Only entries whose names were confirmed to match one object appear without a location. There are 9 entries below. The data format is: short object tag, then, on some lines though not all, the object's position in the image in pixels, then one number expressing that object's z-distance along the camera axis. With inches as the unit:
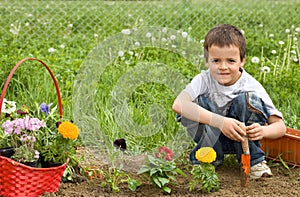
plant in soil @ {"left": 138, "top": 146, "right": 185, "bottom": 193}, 105.8
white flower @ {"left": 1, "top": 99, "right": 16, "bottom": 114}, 109.3
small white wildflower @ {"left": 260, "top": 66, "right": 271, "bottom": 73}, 171.3
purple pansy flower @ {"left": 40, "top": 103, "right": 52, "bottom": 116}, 110.8
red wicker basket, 96.7
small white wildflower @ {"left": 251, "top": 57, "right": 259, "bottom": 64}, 183.9
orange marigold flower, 99.7
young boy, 114.7
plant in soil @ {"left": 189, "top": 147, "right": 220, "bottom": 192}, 106.0
